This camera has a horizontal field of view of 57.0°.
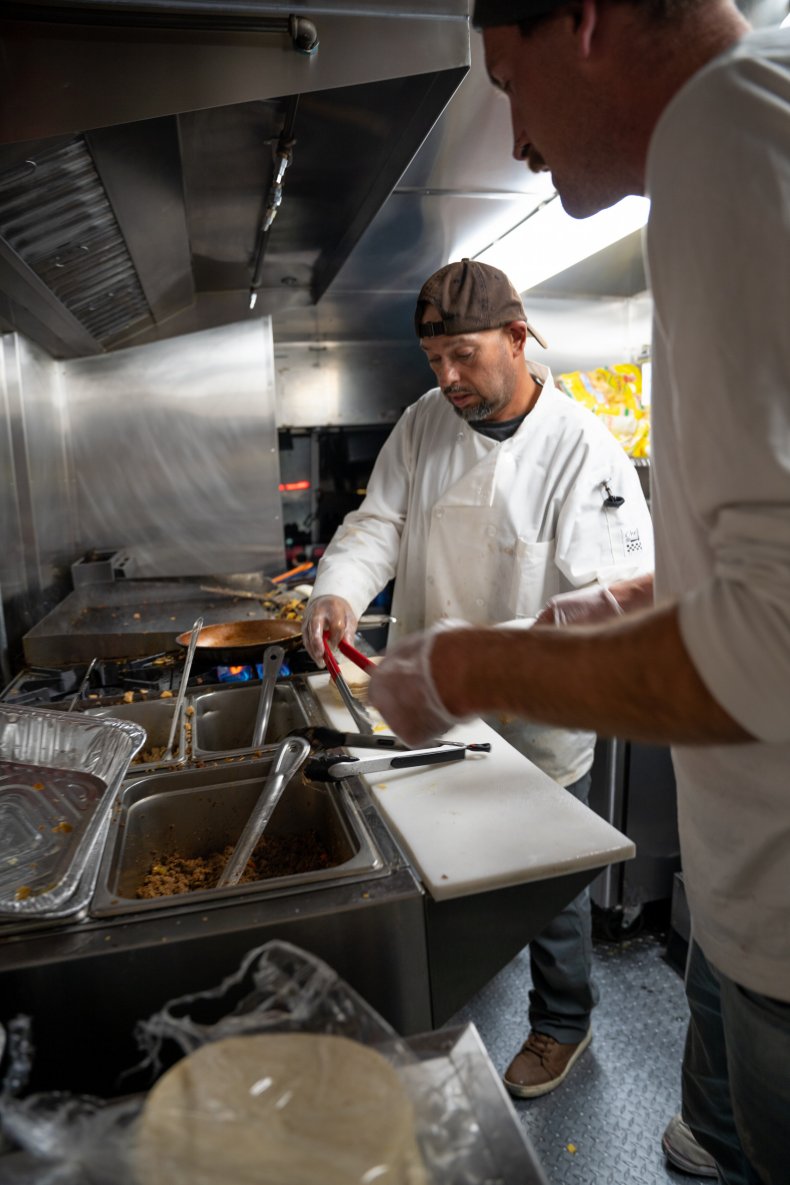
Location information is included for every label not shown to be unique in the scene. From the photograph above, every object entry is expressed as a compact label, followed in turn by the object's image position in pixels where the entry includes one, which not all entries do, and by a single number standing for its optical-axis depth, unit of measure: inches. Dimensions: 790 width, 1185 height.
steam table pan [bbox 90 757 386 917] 44.8
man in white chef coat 68.5
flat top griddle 85.1
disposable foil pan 35.9
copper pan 74.2
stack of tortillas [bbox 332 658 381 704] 62.6
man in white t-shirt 21.9
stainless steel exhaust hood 49.2
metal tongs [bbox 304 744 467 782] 46.0
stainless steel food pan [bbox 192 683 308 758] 64.1
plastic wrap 19.9
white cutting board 35.7
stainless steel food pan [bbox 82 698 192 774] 61.3
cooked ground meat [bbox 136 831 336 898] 44.0
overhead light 82.9
